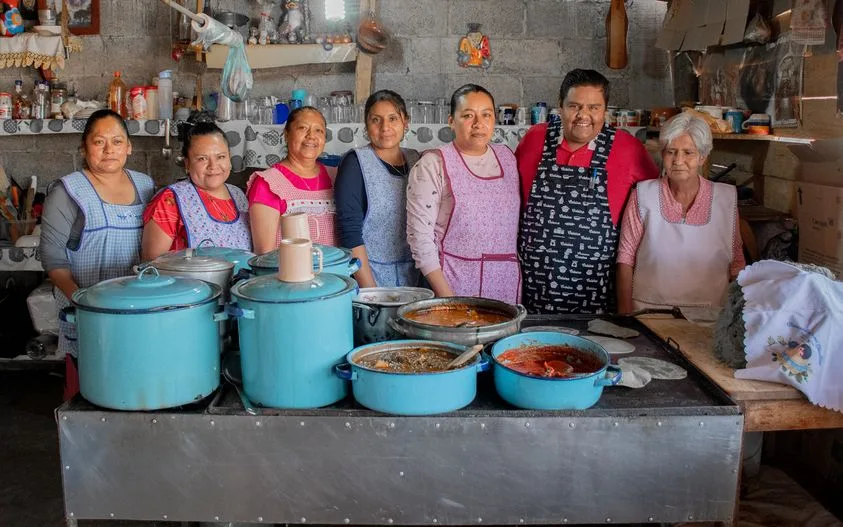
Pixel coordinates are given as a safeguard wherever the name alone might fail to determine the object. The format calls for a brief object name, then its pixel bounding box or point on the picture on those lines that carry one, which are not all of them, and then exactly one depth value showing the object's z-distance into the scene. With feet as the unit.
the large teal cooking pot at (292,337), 5.55
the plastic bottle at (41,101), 16.66
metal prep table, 5.76
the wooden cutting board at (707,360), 6.21
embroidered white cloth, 6.17
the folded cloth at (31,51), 16.46
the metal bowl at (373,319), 6.59
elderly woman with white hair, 8.93
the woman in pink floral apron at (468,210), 8.84
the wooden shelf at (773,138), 10.98
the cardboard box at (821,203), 9.68
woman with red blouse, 8.90
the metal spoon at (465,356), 5.68
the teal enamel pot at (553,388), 5.68
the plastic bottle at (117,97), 16.57
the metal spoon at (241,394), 5.81
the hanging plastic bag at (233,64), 13.85
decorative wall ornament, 16.81
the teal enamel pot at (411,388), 5.54
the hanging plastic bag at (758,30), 12.32
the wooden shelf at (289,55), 16.21
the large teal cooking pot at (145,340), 5.46
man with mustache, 9.32
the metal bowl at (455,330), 6.15
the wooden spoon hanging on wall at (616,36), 16.11
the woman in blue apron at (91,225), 9.22
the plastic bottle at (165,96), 16.31
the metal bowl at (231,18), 15.92
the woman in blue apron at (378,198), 9.39
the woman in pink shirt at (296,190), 9.30
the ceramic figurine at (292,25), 16.33
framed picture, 17.19
